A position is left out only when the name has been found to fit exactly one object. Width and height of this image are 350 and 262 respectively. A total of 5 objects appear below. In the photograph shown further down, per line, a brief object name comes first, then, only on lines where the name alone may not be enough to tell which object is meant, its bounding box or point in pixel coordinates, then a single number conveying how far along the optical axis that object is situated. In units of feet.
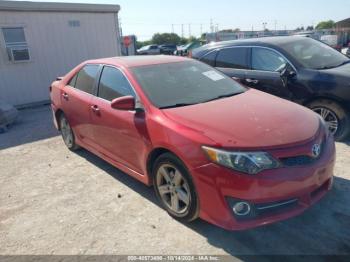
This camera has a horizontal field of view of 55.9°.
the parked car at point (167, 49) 109.09
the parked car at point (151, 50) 114.21
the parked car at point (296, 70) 16.21
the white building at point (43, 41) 31.14
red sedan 8.79
